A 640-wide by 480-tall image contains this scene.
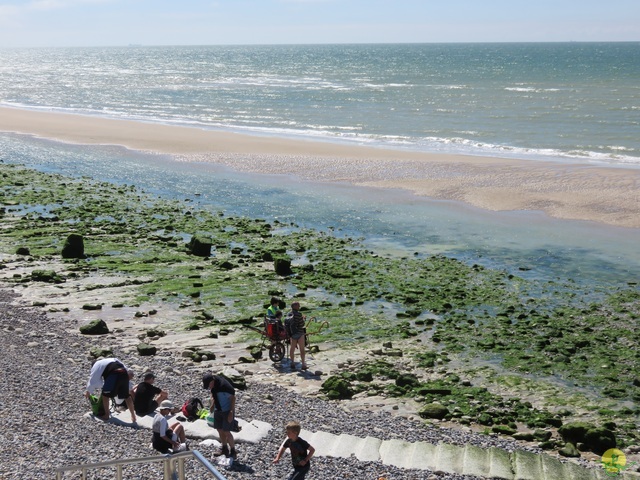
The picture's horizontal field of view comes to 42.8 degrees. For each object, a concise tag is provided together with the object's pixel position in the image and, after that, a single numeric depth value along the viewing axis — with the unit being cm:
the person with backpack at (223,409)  1273
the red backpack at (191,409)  1429
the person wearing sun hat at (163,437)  1212
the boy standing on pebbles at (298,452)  1127
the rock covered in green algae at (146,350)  1894
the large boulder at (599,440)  1455
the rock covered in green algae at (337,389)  1688
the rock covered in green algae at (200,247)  2758
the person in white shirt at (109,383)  1393
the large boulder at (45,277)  2464
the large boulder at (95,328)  2023
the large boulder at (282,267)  2564
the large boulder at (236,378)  1672
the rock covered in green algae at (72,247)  2678
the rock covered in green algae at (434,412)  1612
